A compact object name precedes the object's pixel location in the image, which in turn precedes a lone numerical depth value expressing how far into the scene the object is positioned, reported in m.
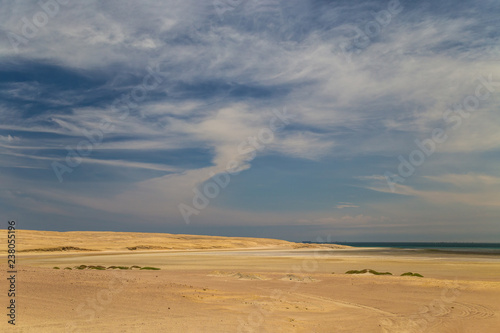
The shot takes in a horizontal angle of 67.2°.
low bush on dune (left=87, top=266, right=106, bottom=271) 29.84
